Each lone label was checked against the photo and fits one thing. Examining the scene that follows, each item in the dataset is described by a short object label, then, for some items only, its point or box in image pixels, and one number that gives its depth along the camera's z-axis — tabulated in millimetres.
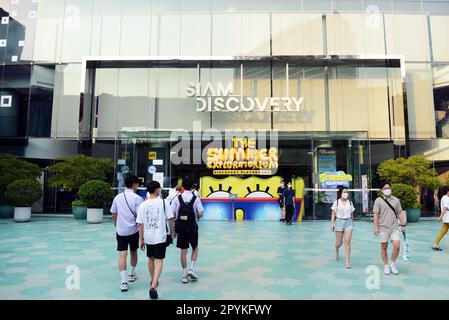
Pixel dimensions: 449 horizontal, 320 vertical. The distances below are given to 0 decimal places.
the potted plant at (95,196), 13617
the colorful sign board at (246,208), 15133
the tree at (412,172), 14500
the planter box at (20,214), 13929
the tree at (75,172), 14867
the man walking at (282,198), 14484
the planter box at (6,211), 15211
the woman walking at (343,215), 6695
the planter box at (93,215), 13898
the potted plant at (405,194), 13734
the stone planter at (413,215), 14805
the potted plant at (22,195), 13634
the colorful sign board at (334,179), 16078
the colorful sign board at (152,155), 17469
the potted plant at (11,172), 14648
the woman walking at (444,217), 7961
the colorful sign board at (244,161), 17031
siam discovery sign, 18078
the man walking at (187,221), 5406
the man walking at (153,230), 4676
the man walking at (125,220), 5090
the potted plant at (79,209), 15219
